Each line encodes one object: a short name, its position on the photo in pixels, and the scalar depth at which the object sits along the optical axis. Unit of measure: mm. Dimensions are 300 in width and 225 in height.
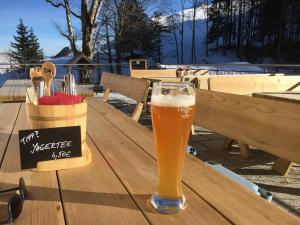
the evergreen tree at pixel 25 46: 23581
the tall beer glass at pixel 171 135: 471
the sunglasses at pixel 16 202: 456
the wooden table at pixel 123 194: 463
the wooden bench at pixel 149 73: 4602
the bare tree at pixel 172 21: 30006
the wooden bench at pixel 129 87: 1619
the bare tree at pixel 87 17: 9323
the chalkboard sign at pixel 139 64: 7461
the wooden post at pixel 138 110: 1598
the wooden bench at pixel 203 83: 2590
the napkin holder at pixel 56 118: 641
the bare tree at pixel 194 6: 28725
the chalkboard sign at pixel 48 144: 625
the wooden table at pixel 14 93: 2044
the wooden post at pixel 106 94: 2320
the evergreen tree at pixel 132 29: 17063
